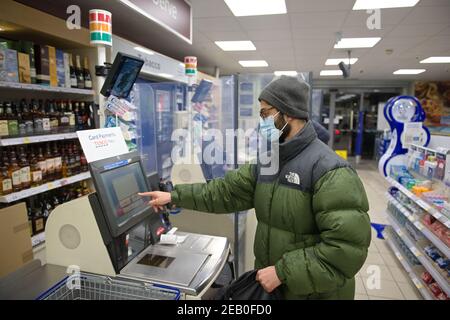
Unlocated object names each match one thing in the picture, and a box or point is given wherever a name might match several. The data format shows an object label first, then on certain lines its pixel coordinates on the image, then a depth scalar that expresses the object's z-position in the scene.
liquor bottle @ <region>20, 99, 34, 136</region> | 2.75
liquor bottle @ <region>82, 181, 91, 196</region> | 3.48
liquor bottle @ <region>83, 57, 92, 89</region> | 3.32
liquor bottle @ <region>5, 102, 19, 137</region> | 2.59
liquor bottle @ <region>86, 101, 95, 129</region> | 3.41
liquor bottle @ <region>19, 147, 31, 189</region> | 2.64
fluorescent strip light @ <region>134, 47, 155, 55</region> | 4.59
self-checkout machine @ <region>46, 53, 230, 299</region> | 1.37
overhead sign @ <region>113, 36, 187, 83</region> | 4.20
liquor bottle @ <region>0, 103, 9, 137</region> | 2.48
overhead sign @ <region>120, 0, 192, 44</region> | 2.57
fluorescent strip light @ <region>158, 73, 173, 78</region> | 5.41
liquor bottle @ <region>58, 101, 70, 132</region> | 3.09
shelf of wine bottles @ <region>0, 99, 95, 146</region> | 2.57
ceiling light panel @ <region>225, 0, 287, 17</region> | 4.06
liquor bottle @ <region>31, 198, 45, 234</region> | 2.88
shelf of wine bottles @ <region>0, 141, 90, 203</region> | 2.55
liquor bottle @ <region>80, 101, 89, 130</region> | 3.37
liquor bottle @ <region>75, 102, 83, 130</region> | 3.30
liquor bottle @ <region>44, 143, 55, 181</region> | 2.92
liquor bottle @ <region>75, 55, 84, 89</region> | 3.24
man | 1.26
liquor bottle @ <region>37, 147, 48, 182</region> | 2.84
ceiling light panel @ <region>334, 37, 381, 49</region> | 5.85
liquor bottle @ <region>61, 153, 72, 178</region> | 3.11
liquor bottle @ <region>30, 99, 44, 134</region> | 2.82
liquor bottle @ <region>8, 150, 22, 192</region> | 2.56
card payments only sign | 1.38
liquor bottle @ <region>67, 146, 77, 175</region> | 3.19
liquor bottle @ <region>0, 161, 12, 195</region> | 2.48
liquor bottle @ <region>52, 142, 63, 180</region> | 3.01
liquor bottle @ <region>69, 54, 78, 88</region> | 3.16
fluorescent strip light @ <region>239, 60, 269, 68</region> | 8.45
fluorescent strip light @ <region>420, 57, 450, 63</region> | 7.51
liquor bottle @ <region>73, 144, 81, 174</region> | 3.27
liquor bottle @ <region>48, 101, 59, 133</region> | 2.99
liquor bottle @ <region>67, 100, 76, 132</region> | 3.17
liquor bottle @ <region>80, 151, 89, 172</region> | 3.33
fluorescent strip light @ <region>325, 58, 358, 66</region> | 7.81
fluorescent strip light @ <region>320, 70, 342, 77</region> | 9.92
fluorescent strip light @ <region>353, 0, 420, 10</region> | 3.93
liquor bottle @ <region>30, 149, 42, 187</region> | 2.74
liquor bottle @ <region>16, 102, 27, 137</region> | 2.69
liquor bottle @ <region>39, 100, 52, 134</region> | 2.88
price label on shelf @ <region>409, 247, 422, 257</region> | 3.20
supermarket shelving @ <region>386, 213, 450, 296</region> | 2.63
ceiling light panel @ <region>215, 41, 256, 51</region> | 6.34
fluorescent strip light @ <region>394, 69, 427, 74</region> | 9.27
